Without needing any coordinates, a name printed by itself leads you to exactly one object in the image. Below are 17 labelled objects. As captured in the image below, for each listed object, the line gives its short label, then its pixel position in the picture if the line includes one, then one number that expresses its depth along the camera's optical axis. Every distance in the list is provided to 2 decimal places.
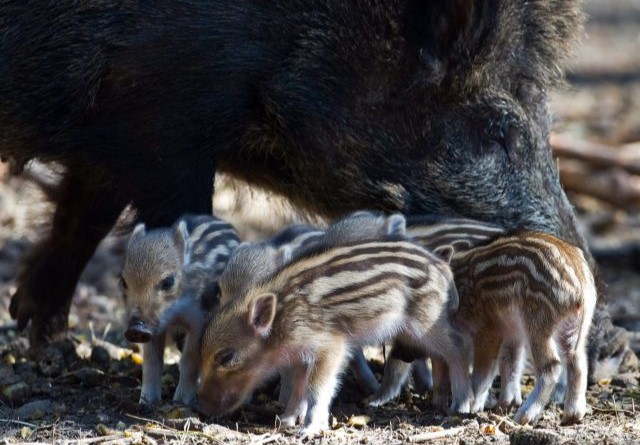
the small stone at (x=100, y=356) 11.43
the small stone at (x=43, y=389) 10.23
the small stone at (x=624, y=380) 10.95
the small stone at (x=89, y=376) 10.62
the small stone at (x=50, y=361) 10.96
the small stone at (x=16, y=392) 10.03
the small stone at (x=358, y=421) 9.32
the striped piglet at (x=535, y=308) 9.06
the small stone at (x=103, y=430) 8.91
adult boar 10.70
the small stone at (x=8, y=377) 10.39
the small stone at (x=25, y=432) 8.93
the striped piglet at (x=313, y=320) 8.97
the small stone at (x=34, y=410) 9.49
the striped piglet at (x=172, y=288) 9.42
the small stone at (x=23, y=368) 10.96
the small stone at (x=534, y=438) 8.40
